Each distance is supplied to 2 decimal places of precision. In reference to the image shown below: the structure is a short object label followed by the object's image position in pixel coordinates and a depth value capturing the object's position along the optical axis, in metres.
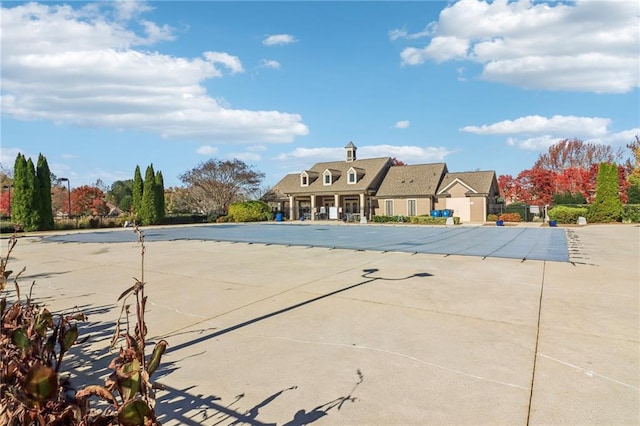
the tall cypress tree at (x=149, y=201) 37.16
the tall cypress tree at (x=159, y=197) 37.84
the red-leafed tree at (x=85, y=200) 43.25
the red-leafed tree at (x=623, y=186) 37.11
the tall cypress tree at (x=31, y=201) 29.41
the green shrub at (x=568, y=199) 37.31
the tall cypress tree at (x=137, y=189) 37.81
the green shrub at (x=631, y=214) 29.77
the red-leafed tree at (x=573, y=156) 54.91
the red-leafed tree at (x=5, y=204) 40.75
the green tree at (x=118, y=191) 63.75
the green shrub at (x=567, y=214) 30.23
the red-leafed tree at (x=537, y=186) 39.72
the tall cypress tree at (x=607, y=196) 29.22
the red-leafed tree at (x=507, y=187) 43.81
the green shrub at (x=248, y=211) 41.06
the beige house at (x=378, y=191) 36.66
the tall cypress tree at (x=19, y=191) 29.34
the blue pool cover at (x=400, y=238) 13.59
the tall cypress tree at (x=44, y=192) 30.33
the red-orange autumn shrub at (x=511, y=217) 33.72
